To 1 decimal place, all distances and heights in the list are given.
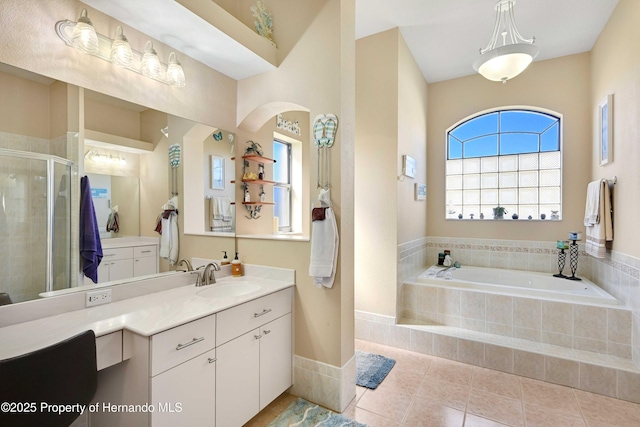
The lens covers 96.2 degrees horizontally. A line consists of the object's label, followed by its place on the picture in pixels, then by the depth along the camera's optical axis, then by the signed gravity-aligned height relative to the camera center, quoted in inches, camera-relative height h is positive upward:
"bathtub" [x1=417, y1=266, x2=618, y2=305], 103.3 -30.3
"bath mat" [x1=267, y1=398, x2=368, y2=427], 74.2 -54.7
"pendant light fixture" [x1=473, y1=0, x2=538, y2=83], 86.4 +49.0
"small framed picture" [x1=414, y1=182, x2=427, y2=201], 146.4 +11.7
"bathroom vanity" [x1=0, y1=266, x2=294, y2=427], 51.6 -29.0
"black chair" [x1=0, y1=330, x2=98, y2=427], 37.2 -24.3
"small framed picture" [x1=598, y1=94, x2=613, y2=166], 109.3 +33.9
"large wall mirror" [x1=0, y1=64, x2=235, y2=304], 53.8 +9.1
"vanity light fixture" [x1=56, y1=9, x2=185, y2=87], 60.1 +37.5
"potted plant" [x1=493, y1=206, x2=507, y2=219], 155.3 +0.8
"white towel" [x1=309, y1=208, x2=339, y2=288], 79.4 -10.2
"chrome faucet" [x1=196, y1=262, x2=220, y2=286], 84.9 -19.3
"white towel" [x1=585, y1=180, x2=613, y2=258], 105.8 -3.1
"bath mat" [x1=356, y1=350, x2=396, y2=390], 93.8 -55.1
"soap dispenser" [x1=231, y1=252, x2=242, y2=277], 95.2 -18.7
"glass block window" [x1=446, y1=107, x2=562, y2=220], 148.0 +26.7
